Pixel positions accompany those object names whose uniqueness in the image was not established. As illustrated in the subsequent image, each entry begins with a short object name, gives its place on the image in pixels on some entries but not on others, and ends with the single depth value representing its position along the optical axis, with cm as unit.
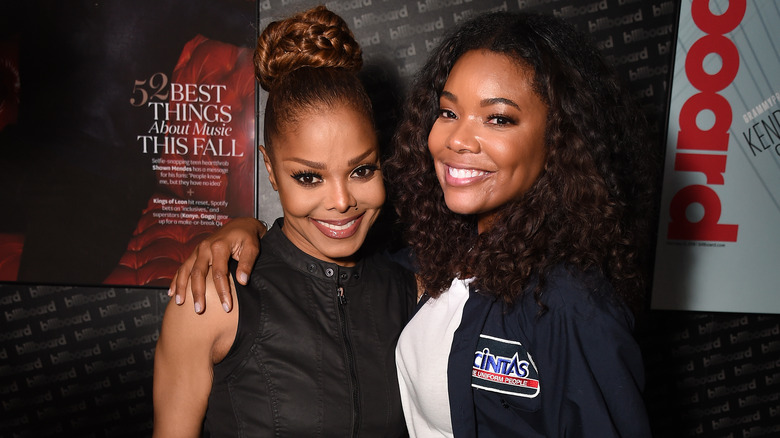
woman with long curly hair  113
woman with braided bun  133
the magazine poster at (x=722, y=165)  226
